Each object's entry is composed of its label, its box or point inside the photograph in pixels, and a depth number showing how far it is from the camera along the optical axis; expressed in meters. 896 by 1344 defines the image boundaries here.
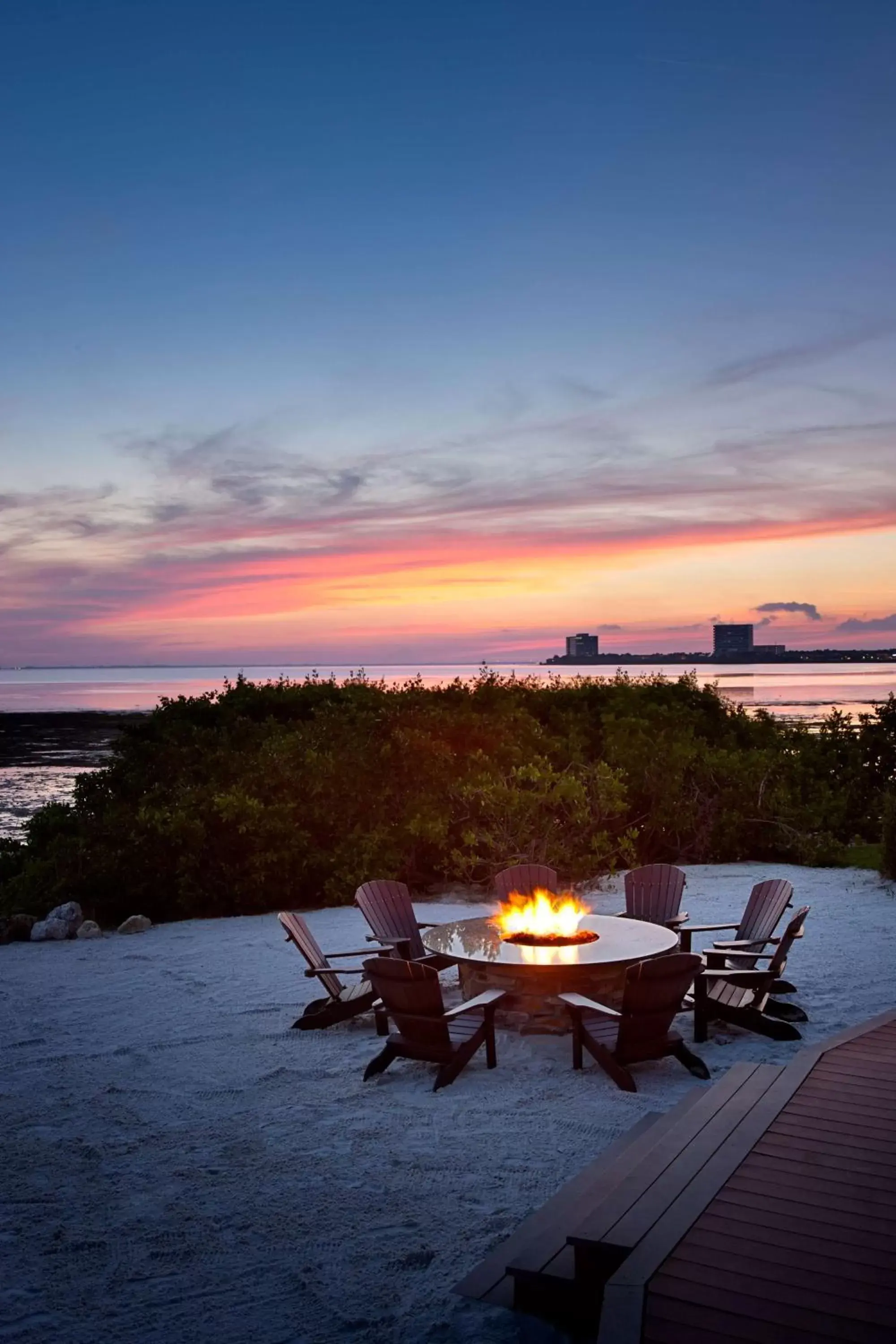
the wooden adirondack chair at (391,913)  8.52
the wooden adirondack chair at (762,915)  7.98
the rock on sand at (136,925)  11.66
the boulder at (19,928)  11.58
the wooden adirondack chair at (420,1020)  6.31
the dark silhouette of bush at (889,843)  12.64
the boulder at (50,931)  11.48
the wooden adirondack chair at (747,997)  6.89
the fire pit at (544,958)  6.93
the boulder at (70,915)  11.68
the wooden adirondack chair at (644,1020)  6.08
